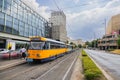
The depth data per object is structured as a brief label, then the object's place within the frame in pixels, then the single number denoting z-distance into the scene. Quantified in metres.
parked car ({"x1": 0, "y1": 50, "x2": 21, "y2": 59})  10.39
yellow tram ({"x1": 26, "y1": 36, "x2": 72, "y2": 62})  8.95
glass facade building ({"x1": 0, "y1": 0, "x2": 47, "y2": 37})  17.78
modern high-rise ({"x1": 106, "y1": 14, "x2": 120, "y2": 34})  55.86
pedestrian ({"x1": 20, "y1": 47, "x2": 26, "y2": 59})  10.98
